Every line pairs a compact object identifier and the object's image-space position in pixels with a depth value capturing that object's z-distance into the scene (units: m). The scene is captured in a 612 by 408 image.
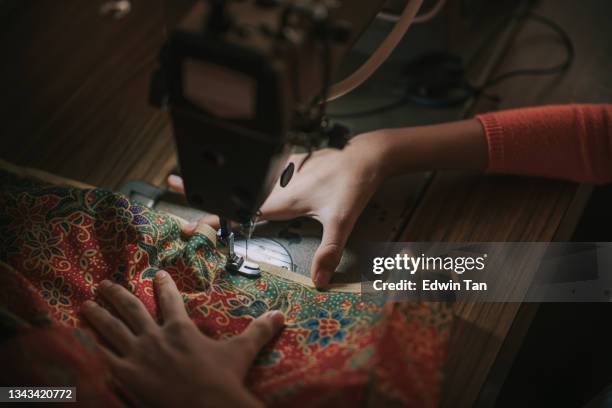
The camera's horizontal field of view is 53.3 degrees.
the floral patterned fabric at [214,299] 0.69
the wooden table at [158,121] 0.92
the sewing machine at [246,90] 0.61
